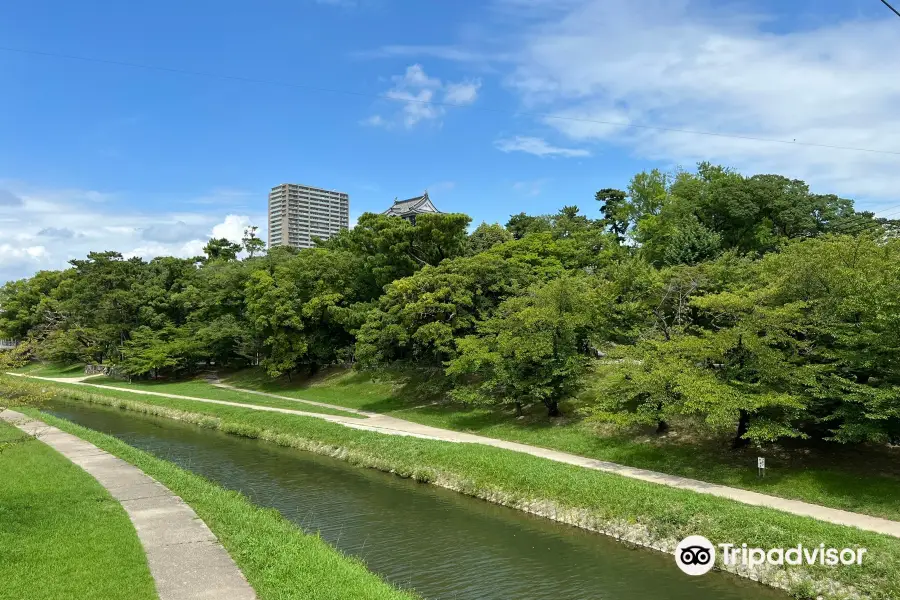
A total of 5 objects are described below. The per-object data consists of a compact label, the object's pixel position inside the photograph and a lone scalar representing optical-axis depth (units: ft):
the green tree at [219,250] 225.35
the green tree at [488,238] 134.21
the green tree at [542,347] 80.18
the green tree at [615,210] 183.52
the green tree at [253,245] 228.22
